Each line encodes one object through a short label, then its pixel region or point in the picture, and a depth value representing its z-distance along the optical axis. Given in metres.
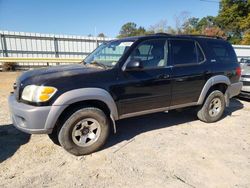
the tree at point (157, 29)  38.51
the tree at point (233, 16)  35.75
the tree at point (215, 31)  37.08
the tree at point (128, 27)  81.12
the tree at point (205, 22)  56.44
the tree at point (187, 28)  38.75
